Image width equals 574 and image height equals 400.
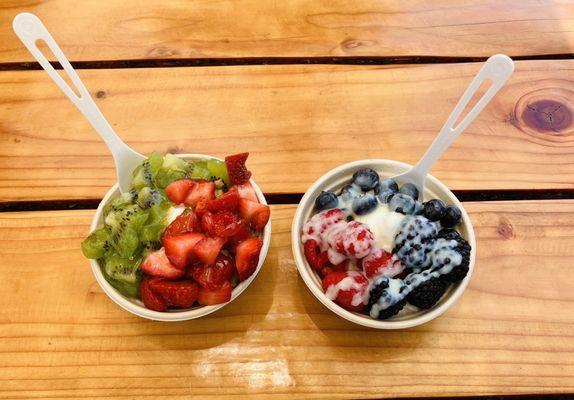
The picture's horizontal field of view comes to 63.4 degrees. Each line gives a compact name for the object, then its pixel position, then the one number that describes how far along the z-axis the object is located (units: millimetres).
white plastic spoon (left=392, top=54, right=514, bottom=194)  254
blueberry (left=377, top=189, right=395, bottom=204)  306
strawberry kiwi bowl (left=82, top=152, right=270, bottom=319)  270
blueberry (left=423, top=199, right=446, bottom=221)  298
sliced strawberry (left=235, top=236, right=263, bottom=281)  273
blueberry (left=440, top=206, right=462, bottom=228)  300
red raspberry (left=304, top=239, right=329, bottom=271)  293
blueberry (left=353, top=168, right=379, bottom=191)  314
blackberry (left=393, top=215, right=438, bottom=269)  277
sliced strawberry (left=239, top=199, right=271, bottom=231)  285
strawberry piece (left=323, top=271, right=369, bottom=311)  278
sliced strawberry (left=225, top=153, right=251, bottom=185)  298
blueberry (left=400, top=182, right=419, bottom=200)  313
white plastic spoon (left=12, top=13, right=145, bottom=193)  256
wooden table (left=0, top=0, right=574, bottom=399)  302
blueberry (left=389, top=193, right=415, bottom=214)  297
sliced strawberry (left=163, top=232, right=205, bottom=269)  266
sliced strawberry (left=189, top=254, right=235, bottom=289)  270
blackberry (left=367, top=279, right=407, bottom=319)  270
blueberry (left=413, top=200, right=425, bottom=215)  299
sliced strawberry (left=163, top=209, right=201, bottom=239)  276
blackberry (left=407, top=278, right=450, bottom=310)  271
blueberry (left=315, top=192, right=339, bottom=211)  306
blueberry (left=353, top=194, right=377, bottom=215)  297
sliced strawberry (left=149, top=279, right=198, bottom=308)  269
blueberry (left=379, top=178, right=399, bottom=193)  312
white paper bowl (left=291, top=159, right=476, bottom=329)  276
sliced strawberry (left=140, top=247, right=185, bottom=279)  270
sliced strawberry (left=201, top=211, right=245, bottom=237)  274
